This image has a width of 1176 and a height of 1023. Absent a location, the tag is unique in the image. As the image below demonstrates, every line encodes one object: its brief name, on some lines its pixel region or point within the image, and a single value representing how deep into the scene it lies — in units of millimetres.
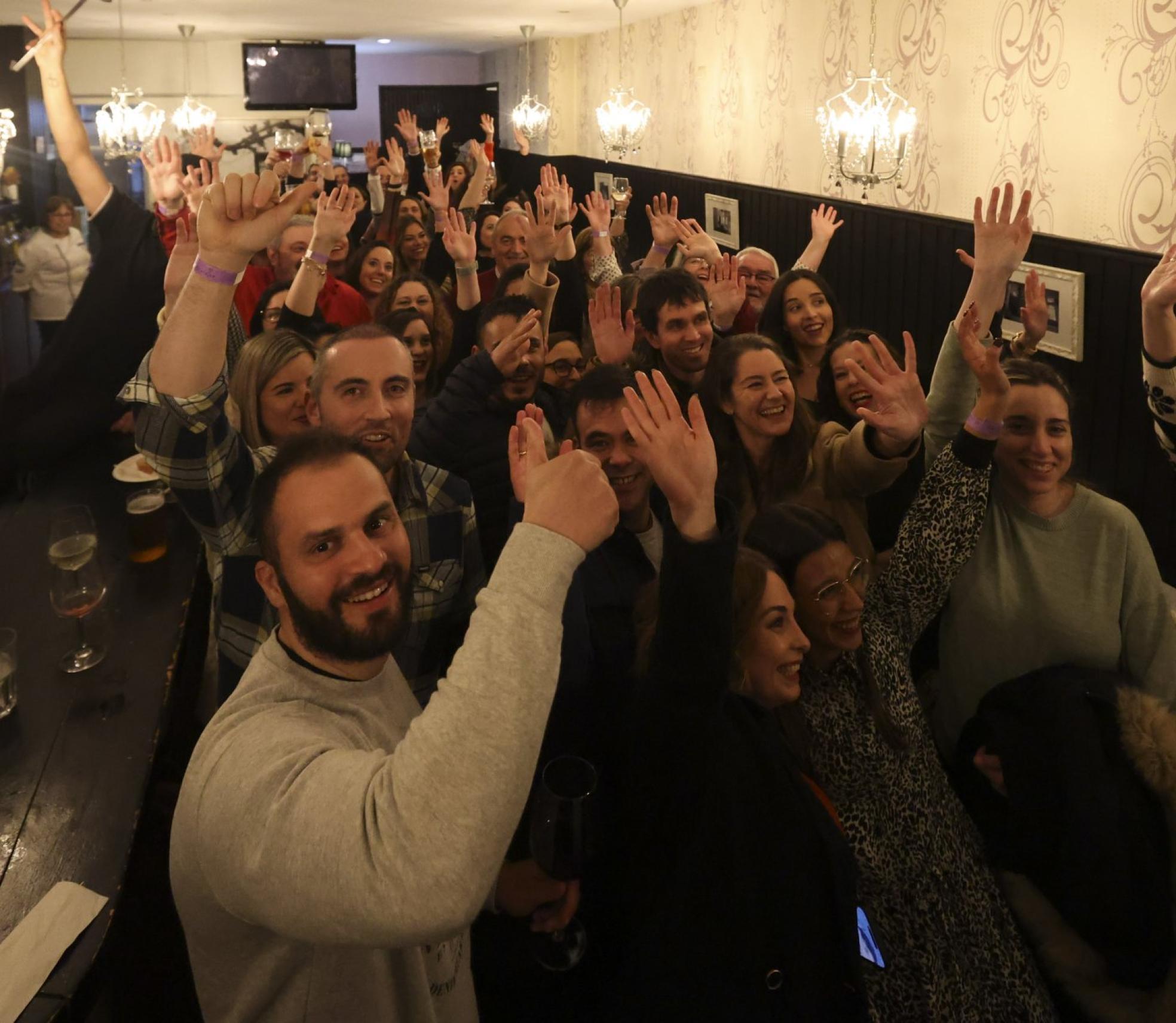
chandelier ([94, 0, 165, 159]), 6996
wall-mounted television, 10102
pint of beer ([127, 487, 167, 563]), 2502
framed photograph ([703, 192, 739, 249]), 6406
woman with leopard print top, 1476
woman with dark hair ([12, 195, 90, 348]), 7004
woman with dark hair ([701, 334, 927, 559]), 2174
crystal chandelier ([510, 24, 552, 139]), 9223
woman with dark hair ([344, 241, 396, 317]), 4281
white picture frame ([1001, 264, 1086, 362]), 3408
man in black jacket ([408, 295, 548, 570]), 2355
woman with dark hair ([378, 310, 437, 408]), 2975
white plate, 2988
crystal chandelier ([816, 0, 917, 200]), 4066
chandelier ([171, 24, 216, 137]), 7922
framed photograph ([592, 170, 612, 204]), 8906
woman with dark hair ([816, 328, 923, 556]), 2404
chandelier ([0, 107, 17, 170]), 4961
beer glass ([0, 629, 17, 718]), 1769
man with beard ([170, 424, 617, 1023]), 786
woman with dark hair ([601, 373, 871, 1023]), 1262
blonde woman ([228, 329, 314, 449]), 2207
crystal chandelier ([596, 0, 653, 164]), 6801
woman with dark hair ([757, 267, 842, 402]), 3127
